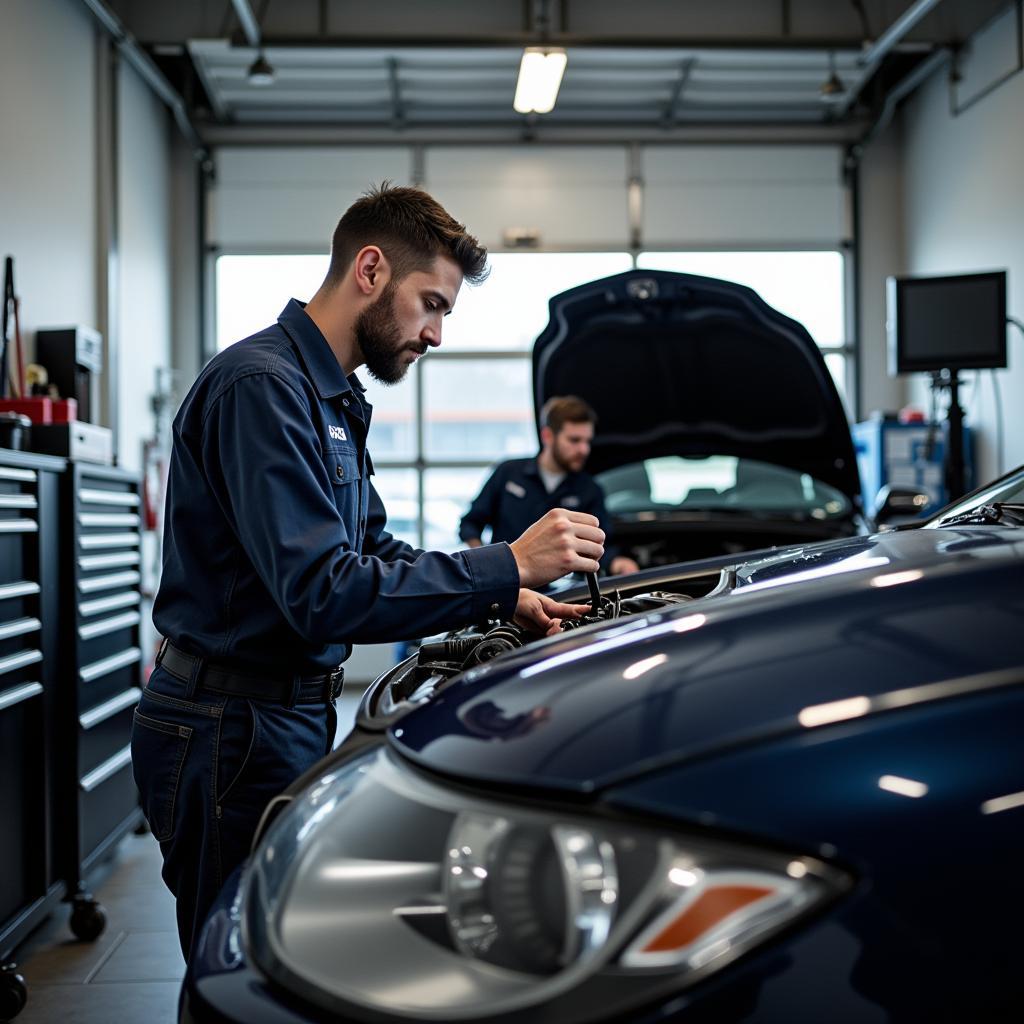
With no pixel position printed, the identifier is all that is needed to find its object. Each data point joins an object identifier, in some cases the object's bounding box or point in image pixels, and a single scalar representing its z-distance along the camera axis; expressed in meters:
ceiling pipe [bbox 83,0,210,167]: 5.81
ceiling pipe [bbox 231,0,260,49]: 5.73
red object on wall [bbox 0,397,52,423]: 3.57
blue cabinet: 6.50
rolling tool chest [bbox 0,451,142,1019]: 2.52
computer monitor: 5.49
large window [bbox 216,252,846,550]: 7.64
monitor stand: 5.43
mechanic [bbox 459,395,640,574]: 3.86
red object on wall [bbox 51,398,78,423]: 3.74
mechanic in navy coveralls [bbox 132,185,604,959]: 1.25
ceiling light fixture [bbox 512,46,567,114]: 5.89
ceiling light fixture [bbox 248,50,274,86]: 6.04
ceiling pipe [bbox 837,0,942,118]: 5.67
